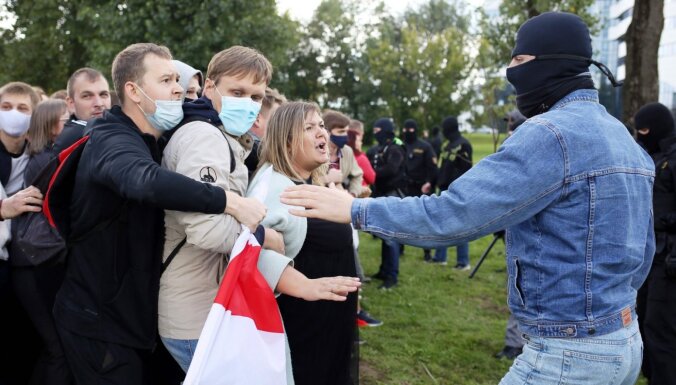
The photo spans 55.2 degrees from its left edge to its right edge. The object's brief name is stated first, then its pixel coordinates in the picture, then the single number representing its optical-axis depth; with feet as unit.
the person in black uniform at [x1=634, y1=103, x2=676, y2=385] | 16.47
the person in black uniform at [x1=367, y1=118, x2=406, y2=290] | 30.71
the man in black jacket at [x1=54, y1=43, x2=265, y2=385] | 9.22
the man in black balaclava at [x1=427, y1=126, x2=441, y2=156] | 61.67
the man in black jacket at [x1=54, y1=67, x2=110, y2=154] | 15.01
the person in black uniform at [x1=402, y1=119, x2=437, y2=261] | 38.50
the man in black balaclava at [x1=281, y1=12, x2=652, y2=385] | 7.75
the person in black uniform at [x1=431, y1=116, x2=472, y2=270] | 35.12
